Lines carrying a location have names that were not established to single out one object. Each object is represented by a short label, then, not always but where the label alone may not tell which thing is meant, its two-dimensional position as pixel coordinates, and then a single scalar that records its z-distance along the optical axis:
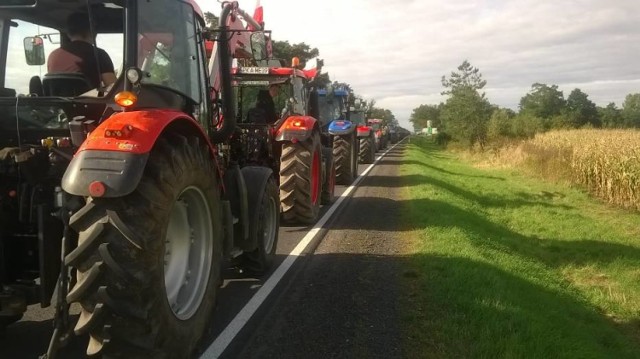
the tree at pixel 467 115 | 36.19
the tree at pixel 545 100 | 82.75
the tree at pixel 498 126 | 34.75
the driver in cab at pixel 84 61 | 3.52
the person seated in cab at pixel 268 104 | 9.22
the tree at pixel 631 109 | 82.51
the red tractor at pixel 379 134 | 35.84
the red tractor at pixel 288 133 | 8.46
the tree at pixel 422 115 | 103.41
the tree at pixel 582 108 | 73.80
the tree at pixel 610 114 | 77.75
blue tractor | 14.80
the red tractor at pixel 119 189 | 2.89
